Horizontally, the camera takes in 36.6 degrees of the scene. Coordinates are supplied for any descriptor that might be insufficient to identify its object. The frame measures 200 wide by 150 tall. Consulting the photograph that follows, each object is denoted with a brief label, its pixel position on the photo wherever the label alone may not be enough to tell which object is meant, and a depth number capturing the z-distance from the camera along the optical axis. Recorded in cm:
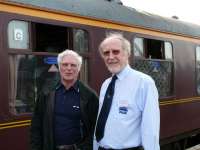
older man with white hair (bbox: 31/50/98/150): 220
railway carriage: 303
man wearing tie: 199
